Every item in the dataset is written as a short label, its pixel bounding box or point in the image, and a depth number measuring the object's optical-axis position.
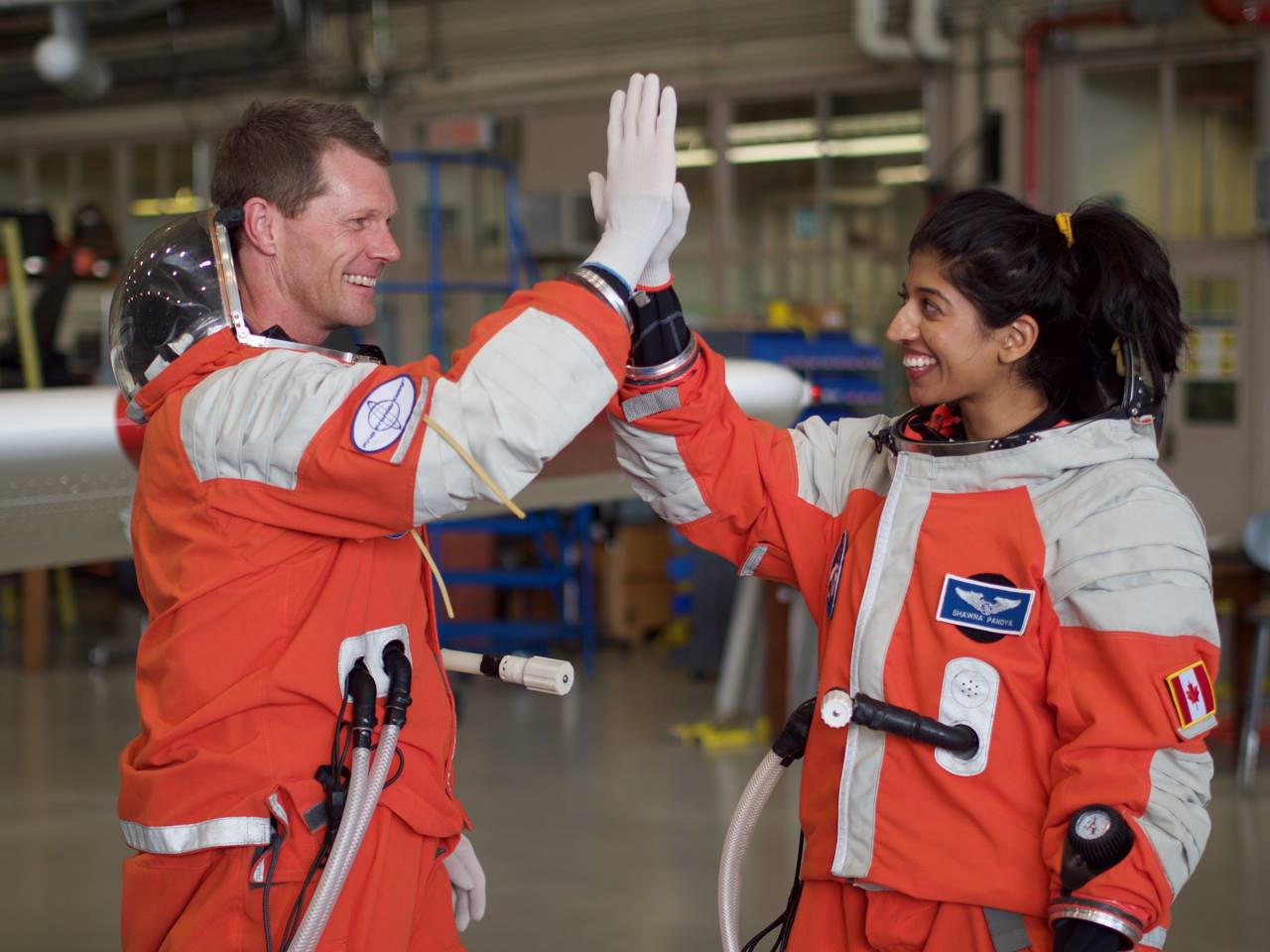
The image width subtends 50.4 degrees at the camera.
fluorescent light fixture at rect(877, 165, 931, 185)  8.66
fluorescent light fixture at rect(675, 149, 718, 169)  9.40
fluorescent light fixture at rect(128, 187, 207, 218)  11.39
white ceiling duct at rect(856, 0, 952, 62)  8.04
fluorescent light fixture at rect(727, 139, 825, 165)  9.10
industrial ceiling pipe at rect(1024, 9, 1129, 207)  7.95
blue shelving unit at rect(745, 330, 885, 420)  6.95
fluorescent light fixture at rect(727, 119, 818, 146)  9.10
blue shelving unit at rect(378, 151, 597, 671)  6.65
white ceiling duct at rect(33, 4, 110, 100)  9.22
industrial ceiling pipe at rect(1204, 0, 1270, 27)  7.01
